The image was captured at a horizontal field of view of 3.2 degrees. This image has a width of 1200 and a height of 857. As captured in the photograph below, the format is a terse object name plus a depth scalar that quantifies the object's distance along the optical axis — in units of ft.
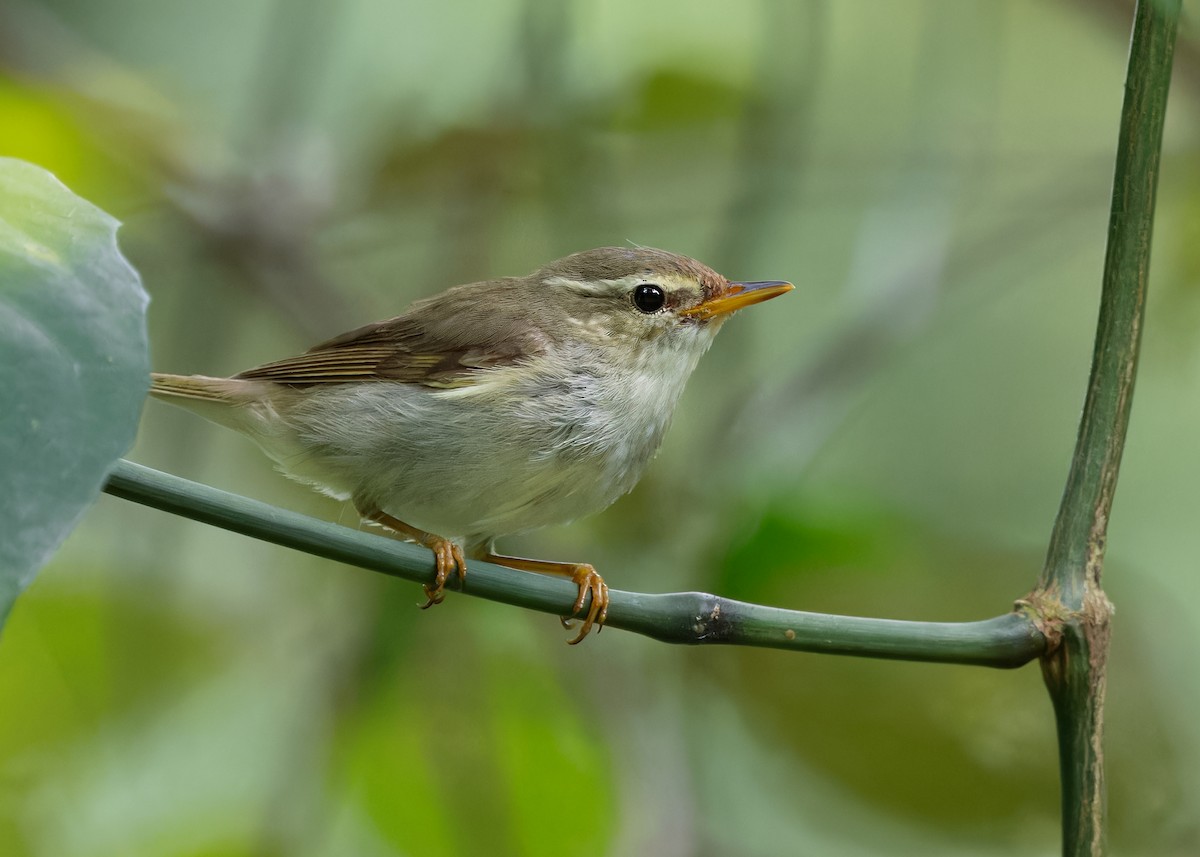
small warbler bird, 10.03
